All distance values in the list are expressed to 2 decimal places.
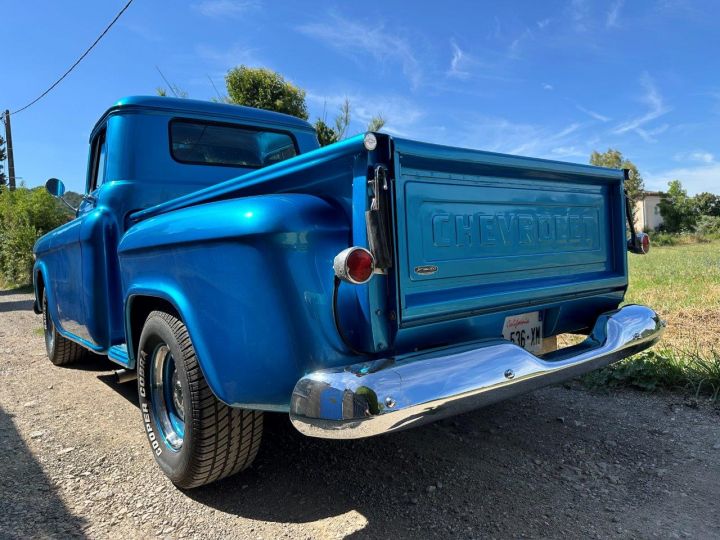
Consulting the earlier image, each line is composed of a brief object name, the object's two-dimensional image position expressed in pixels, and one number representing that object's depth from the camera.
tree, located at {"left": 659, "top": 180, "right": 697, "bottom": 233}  46.34
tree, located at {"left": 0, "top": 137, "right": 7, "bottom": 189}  31.58
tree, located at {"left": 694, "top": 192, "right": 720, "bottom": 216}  46.81
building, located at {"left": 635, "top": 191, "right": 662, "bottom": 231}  47.97
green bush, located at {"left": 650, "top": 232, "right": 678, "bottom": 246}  38.25
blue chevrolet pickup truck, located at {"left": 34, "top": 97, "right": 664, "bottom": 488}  1.92
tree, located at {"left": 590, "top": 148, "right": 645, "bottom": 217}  42.41
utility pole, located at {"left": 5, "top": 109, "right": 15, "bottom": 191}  19.34
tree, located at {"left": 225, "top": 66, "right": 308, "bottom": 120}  14.63
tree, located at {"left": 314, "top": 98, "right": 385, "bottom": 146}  13.67
